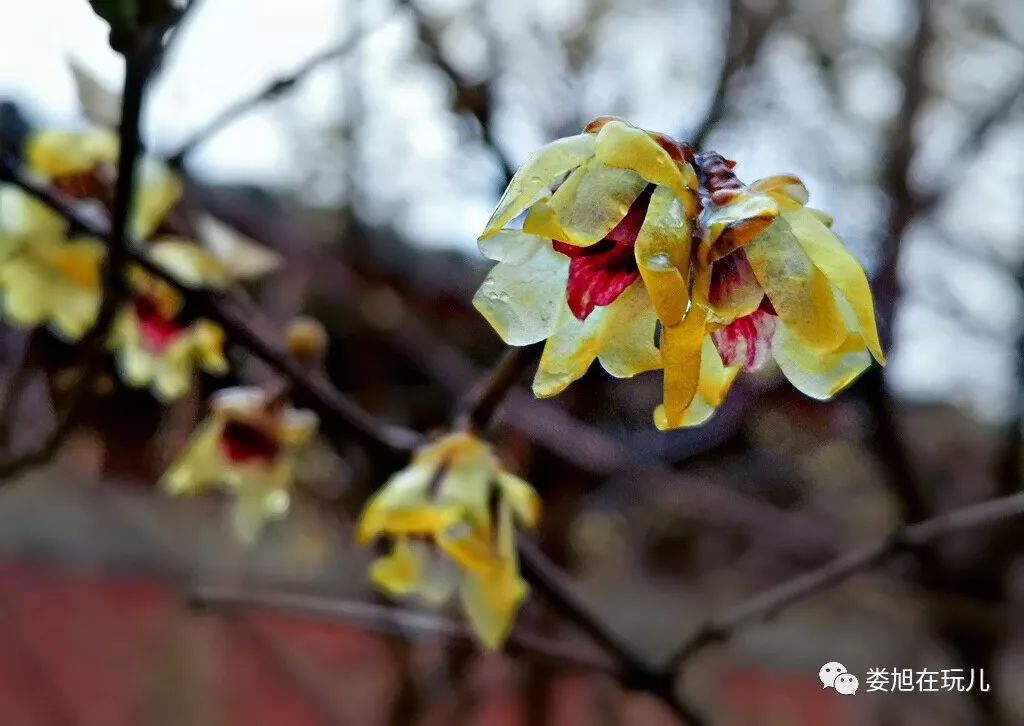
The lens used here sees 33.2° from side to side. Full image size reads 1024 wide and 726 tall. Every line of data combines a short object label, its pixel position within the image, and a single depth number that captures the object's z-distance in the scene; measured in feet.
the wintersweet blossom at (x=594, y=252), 0.44
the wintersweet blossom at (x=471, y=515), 0.54
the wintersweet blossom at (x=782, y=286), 0.44
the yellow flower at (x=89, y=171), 0.61
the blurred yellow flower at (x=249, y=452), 0.63
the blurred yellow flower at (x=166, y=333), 0.63
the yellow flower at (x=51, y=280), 0.61
